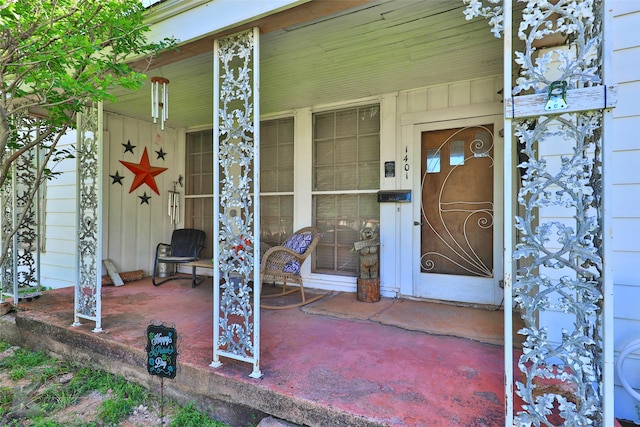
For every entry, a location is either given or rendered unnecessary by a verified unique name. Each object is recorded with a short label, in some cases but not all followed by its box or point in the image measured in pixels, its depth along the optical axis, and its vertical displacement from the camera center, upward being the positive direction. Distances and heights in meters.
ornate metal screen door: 3.25 -0.05
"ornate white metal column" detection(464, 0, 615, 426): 1.19 -0.02
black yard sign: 1.86 -0.79
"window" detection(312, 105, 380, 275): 3.84 +0.36
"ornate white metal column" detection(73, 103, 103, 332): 2.68 -0.01
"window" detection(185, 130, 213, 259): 5.01 +0.40
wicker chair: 3.34 -0.49
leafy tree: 1.96 +1.03
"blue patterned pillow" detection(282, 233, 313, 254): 3.48 -0.33
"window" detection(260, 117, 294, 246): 4.34 +0.41
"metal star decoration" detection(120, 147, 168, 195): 4.71 +0.57
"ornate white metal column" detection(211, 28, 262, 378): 1.94 +0.04
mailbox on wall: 3.52 +0.17
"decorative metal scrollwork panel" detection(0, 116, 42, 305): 3.41 -0.29
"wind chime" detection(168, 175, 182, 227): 5.14 +0.10
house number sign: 3.56 +0.53
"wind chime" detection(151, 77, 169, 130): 2.61 +0.95
